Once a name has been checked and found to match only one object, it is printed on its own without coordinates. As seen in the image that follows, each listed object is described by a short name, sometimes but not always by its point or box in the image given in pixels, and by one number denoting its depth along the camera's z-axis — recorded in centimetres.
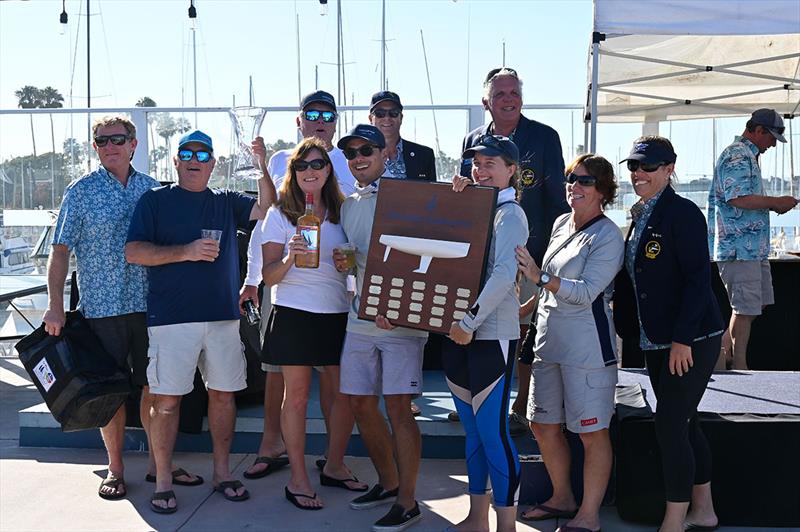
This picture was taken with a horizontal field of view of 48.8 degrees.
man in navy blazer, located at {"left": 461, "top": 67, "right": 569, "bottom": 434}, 466
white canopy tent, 530
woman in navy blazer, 364
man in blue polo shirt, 430
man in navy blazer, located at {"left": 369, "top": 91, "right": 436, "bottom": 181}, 486
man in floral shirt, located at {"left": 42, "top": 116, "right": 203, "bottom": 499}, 444
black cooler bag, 439
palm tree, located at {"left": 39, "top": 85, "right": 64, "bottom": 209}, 3276
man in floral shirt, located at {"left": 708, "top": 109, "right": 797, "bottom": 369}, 617
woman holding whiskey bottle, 420
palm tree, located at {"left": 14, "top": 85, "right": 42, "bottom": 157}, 3628
